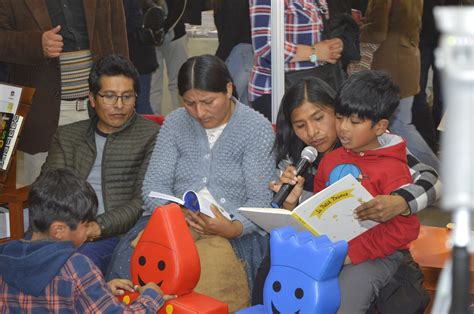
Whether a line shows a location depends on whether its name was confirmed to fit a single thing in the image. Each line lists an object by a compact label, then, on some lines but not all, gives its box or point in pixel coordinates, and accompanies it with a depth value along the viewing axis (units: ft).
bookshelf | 11.18
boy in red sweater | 8.16
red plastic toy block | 7.66
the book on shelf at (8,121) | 11.30
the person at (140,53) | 14.35
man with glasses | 9.93
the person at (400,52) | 12.84
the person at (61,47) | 12.04
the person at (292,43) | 11.66
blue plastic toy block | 7.17
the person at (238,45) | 12.63
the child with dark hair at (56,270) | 7.09
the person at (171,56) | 14.90
